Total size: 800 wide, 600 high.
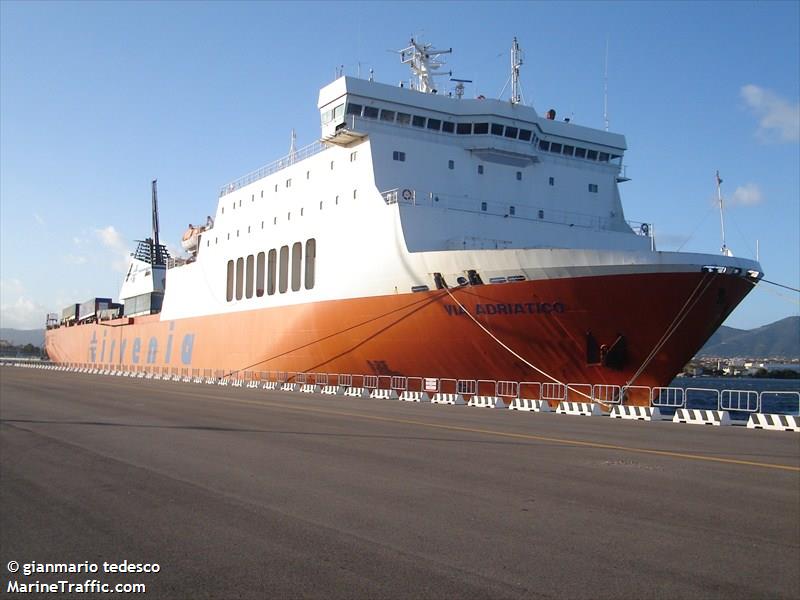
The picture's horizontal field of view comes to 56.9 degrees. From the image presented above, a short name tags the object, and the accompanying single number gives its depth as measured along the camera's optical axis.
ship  18.86
